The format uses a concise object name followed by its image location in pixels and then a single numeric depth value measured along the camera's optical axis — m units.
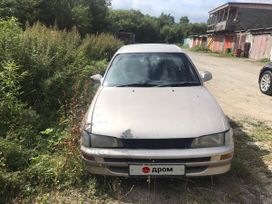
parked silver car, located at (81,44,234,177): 2.32
